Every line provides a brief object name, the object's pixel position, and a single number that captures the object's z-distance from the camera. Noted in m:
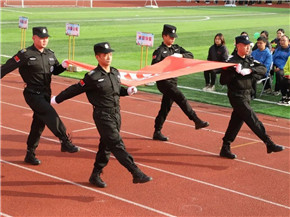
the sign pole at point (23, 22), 20.04
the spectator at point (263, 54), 14.96
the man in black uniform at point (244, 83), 9.57
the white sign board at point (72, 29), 18.81
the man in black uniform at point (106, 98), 7.95
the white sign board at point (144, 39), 17.11
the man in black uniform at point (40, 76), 8.99
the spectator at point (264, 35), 17.28
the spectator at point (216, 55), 15.82
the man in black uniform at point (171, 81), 10.60
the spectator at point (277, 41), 18.16
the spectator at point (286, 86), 14.80
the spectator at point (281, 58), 15.68
